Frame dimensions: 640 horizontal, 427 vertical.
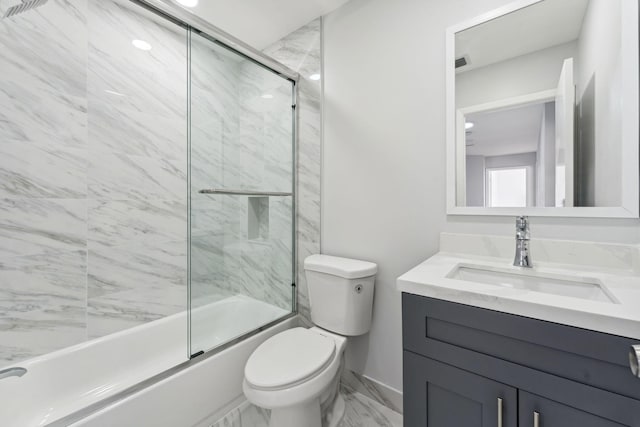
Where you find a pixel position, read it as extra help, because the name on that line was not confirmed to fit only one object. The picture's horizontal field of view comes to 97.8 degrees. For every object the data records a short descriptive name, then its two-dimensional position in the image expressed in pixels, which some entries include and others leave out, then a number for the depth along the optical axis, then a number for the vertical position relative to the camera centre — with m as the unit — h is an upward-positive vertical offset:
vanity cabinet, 0.64 -0.42
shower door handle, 1.40 +0.11
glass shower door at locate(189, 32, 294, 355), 1.36 +0.10
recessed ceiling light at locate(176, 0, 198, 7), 1.64 +1.24
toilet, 1.13 -0.66
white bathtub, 1.21 -0.79
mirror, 0.98 +0.42
